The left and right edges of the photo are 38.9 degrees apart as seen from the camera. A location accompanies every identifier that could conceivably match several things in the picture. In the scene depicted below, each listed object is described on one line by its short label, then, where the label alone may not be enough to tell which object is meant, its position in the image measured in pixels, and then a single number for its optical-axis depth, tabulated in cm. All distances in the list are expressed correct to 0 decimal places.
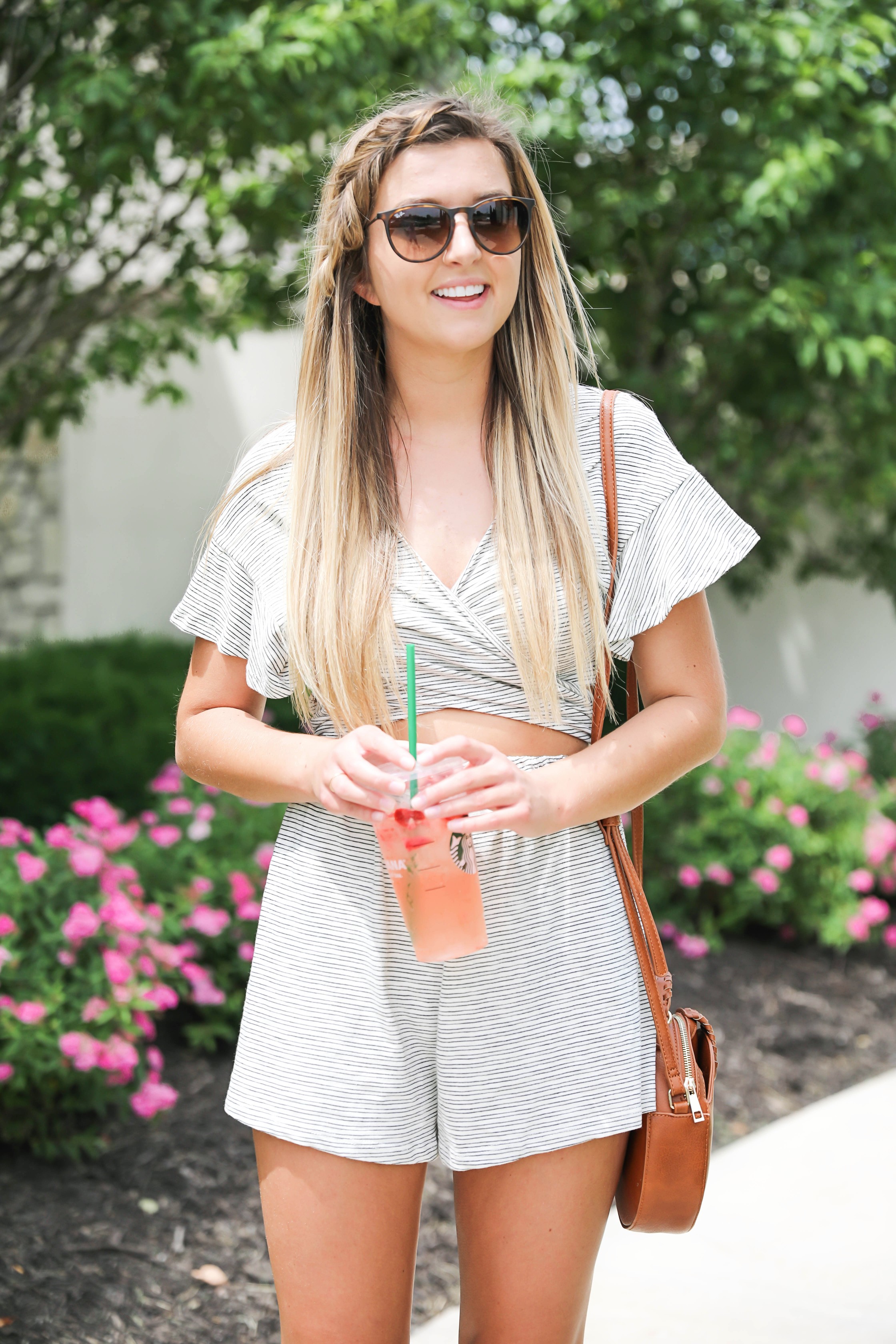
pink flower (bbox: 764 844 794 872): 461
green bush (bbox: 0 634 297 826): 505
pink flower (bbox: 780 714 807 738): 529
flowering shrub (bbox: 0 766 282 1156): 284
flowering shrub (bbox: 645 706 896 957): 472
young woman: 142
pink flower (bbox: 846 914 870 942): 465
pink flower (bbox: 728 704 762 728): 539
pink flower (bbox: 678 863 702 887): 465
